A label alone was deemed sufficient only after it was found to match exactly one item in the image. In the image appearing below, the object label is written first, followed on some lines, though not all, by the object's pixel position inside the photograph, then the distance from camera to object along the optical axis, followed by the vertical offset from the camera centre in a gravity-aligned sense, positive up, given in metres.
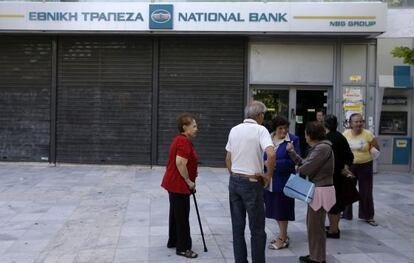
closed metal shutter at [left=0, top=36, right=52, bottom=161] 13.89 +0.38
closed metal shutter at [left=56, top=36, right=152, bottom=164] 13.83 +0.35
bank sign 12.78 +2.44
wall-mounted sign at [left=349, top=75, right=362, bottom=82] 13.66 +1.04
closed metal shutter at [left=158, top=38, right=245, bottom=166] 13.77 +0.71
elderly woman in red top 5.80 -0.73
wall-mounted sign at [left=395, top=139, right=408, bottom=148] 13.88 -0.64
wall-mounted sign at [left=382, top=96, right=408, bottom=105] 13.87 +0.48
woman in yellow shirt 7.75 -0.70
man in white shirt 5.18 -0.62
